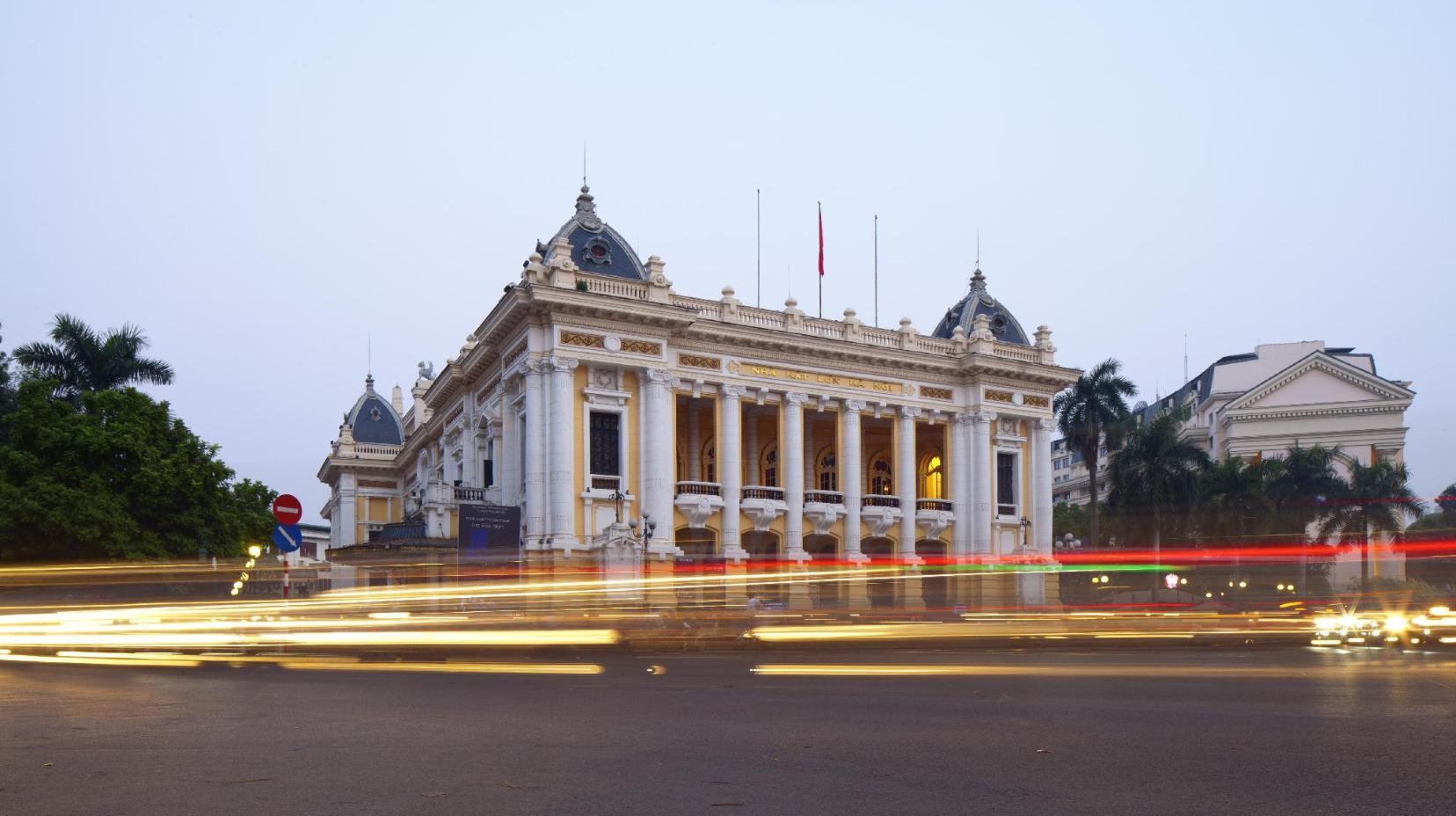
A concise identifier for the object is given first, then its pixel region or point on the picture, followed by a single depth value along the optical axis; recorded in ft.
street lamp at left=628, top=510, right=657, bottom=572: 122.83
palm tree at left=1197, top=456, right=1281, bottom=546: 199.00
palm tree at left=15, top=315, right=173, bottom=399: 137.28
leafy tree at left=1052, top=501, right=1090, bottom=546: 254.45
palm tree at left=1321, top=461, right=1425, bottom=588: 205.05
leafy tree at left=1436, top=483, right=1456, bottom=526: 232.59
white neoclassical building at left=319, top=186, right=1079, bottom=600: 134.00
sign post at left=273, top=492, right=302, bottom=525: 77.61
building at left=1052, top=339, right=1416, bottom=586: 253.85
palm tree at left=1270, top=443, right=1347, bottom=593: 206.59
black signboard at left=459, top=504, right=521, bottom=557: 122.11
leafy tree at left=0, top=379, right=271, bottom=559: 110.83
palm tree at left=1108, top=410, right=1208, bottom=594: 194.90
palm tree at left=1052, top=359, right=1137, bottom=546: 200.54
